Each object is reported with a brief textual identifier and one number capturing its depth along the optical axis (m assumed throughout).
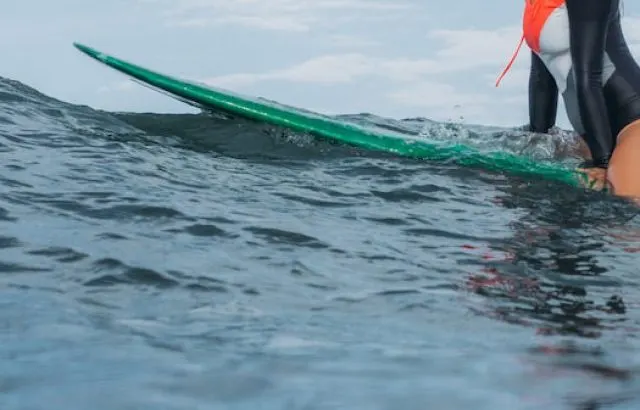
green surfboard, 5.51
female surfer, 5.04
